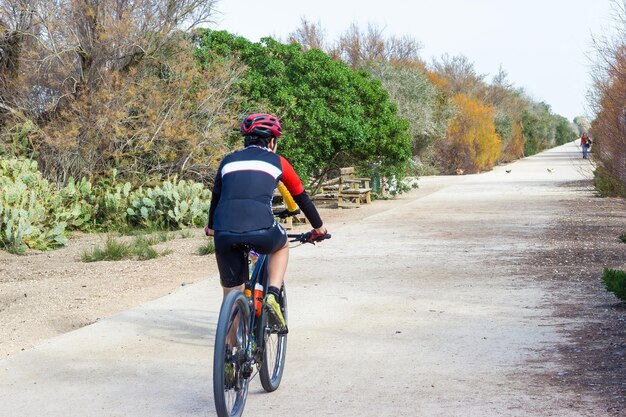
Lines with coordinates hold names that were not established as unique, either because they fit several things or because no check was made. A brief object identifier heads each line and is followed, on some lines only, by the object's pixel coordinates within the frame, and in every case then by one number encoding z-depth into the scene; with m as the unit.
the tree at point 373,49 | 58.38
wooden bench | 24.69
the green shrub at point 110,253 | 13.82
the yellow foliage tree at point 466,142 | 48.56
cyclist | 5.62
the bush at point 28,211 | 15.30
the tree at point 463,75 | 69.44
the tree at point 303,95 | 22.11
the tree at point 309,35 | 56.94
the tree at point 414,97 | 40.94
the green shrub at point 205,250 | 14.30
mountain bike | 5.02
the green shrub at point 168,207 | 17.84
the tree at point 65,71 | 18.86
